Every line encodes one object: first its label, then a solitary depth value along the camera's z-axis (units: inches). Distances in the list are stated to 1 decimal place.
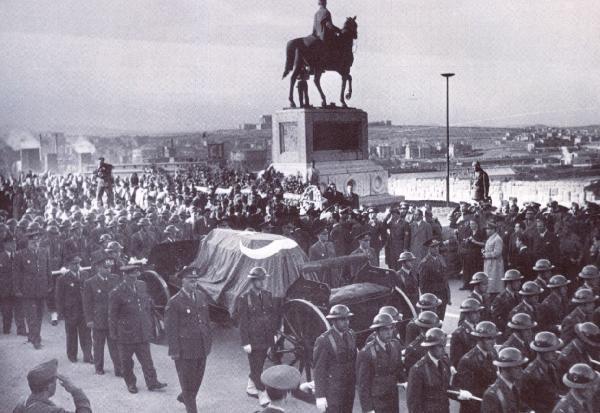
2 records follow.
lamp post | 729.1
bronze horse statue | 800.9
